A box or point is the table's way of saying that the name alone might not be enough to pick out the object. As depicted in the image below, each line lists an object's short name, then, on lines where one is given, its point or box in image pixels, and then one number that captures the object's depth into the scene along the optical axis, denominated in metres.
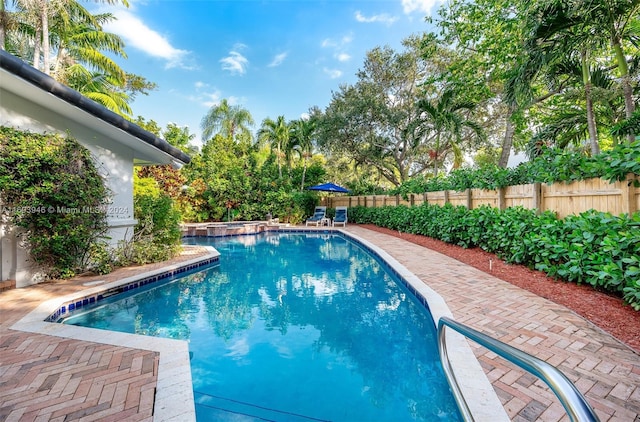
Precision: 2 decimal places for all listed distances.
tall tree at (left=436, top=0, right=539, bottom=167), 9.37
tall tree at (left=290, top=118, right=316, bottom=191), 20.59
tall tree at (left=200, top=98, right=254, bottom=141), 26.30
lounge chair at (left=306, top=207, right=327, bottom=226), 18.23
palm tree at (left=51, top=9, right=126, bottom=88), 14.23
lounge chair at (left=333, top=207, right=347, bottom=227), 18.02
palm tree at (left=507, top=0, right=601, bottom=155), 6.14
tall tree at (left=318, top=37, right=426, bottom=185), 18.27
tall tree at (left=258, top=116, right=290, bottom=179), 20.92
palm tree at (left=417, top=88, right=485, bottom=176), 12.84
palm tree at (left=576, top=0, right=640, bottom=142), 5.70
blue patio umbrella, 18.47
